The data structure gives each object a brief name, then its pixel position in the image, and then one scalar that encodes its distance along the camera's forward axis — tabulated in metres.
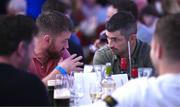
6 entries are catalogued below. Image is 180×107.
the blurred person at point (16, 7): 12.08
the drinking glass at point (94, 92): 6.49
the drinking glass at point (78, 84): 6.74
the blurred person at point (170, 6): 13.44
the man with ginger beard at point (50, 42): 7.55
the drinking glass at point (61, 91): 6.10
